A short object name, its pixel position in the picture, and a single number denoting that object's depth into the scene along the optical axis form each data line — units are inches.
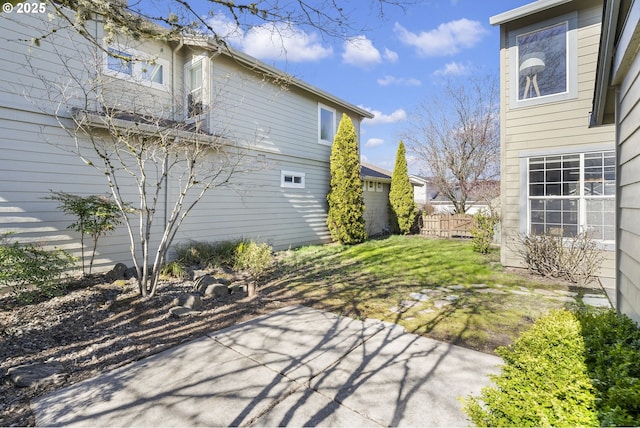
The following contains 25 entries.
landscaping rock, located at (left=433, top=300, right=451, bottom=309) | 183.0
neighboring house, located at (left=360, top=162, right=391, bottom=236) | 538.3
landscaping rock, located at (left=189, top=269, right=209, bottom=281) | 241.9
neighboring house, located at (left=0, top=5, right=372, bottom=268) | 208.5
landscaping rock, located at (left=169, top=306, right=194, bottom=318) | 168.2
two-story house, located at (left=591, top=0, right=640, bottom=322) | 91.6
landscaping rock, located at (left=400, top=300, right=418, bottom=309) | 183.6
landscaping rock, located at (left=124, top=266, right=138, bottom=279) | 235.5
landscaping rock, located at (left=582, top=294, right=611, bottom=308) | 184.4
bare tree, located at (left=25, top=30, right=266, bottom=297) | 193.3
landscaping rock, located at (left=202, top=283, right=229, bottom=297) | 204.1
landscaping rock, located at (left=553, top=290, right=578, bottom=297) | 207.6
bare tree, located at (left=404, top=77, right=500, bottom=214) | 639.1
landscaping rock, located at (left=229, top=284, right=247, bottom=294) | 214.8
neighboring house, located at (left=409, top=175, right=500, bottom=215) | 639.8
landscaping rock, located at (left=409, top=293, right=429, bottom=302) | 196.9
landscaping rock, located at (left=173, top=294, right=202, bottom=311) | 180.7
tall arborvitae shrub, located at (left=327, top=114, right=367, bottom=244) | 436.1
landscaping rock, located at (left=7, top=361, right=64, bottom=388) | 105.0
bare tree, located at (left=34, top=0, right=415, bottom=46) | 115.2
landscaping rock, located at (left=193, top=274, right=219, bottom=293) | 212.4
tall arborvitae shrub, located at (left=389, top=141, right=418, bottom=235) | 558.6
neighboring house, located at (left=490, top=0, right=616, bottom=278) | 240.1
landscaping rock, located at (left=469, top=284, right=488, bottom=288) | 228.1
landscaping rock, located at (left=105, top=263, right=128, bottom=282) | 223.5
